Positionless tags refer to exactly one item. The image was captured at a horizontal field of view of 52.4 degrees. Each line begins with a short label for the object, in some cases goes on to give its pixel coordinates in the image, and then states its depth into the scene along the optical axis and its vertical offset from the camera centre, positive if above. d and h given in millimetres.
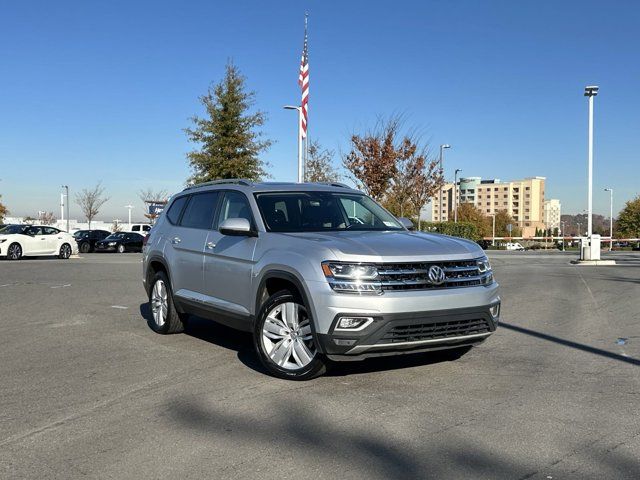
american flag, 24219 +5254
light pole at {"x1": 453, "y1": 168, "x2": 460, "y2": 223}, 53938 +3197
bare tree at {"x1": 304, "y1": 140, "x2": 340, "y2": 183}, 34656 +3174
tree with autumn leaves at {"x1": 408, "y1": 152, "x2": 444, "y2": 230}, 31516 +2233
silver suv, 5246 -454
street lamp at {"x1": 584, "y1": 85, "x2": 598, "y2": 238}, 26531 +4265
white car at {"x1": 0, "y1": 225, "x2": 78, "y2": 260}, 26703 -662
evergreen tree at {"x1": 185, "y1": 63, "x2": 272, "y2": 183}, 33188 +4642
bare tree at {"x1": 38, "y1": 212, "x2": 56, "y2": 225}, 87194 +1181
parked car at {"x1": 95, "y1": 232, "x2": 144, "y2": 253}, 38969 -978
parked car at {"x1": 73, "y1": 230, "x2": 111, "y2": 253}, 38938 -740
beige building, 188875 +8997
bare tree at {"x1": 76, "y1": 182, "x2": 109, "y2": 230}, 70750 +2250
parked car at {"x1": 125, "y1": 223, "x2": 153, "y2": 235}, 46812 -90
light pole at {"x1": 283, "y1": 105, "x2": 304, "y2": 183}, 23681 +2962
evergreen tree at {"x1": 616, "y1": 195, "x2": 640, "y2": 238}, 82500 +1054
